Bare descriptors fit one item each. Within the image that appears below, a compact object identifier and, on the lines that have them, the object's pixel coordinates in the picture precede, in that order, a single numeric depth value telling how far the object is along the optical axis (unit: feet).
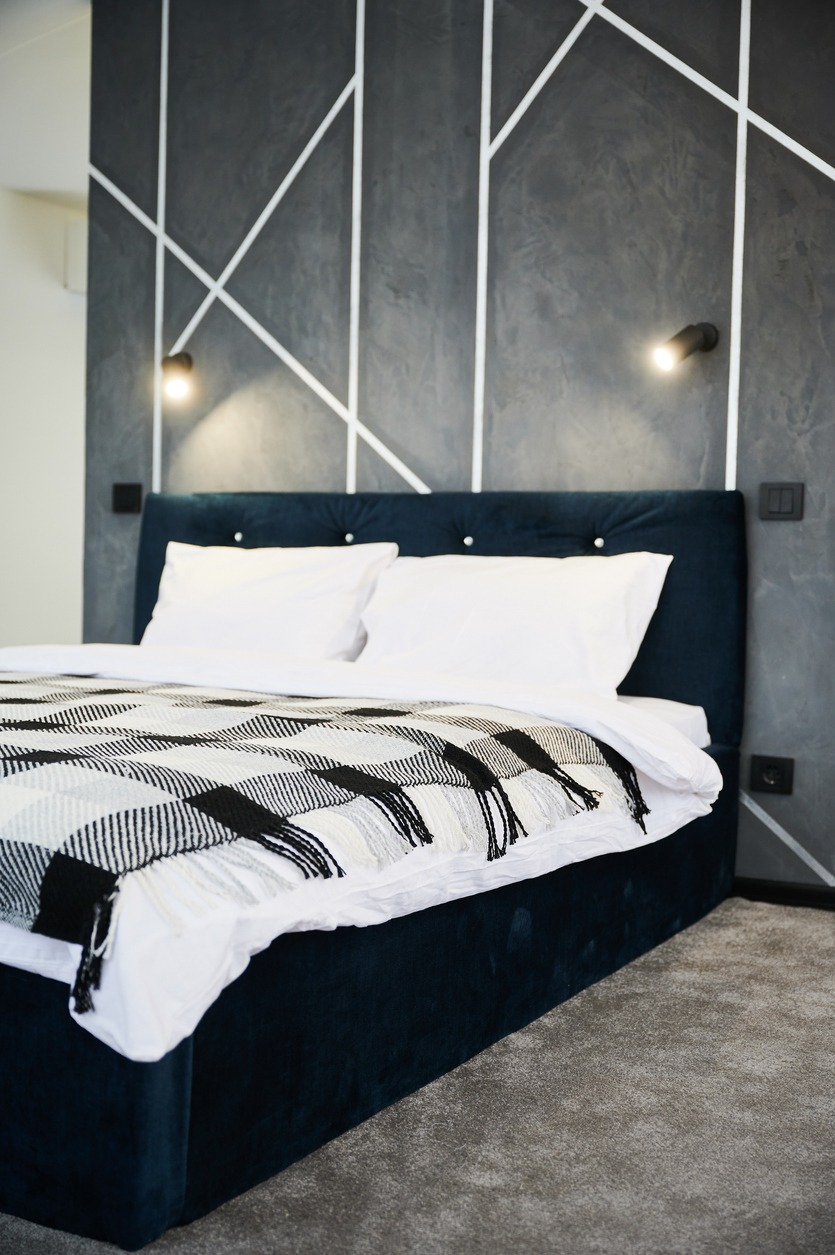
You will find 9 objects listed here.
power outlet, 10.51
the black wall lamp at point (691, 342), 10.59
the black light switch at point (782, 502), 10.40
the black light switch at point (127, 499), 13.39
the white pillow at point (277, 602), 10.77
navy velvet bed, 4.60
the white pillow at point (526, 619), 9.66
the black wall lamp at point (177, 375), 13.10
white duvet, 4.33
